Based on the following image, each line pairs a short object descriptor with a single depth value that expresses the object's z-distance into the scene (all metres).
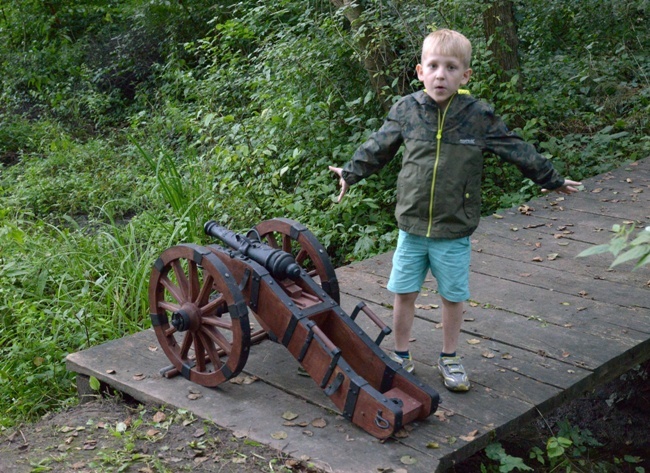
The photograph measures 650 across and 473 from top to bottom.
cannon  3.50
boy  3.66
